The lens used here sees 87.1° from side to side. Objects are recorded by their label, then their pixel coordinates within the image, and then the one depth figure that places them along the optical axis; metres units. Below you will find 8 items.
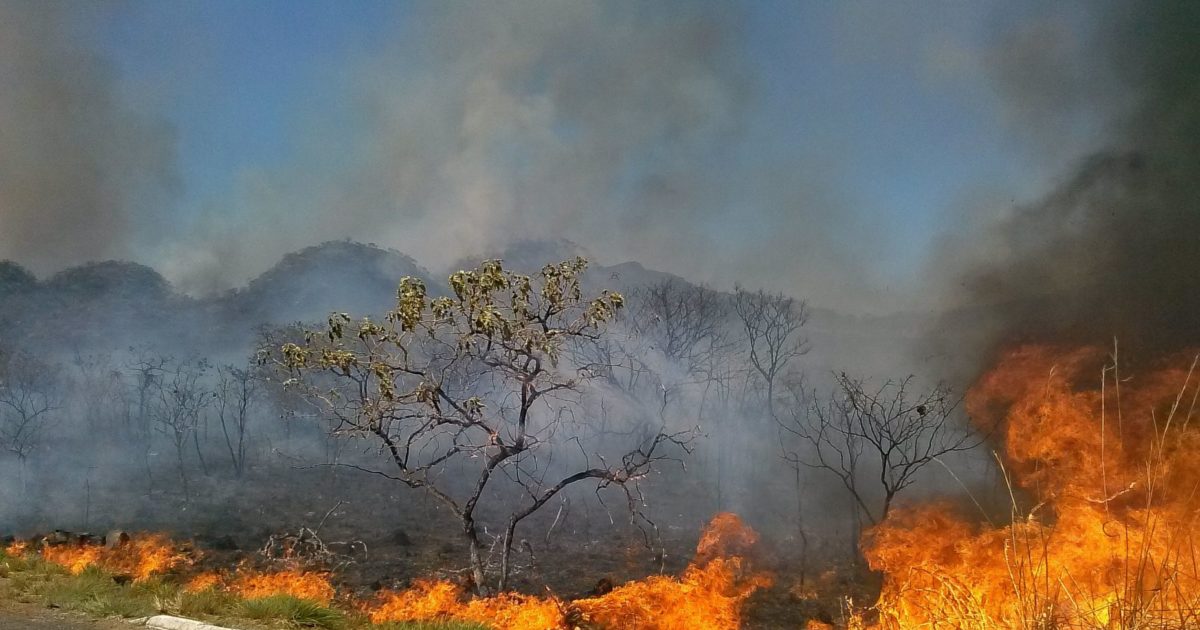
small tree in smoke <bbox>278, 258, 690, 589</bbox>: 11.57
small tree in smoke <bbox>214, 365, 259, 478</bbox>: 32.54
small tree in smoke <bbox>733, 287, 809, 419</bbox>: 32.31
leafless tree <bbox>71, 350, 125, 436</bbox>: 32.44
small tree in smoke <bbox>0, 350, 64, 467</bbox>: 27.70
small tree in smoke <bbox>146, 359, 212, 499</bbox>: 32.00
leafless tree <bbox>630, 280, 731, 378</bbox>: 32.19
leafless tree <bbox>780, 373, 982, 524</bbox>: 19.52
